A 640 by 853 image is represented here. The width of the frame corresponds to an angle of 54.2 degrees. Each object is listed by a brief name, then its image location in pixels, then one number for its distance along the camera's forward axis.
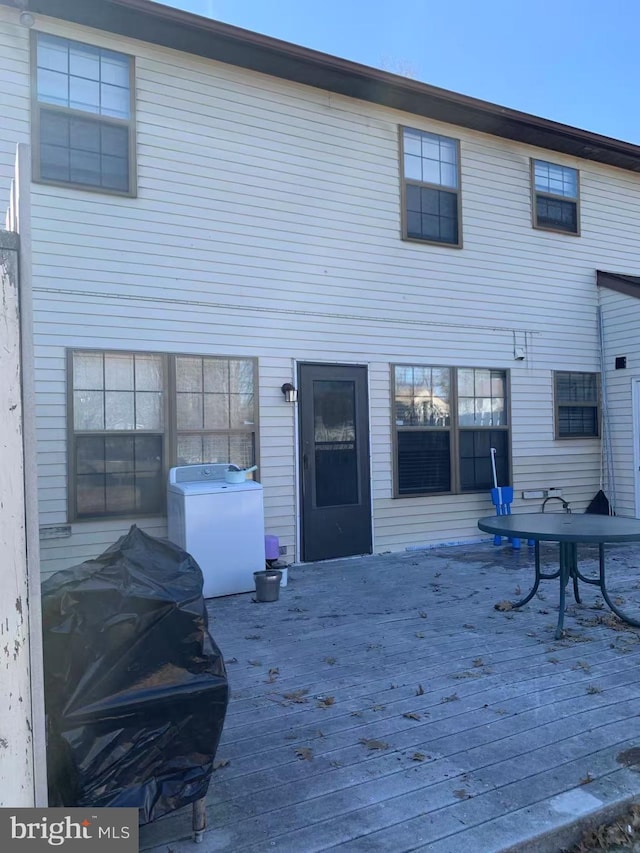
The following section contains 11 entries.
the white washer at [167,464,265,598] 5.09
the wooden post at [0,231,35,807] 1.59
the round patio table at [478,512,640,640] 3.73
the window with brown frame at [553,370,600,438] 8.20
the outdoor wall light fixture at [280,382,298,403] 6.16
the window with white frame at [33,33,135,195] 5.15
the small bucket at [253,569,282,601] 5.03
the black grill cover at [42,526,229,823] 1.81
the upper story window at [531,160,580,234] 7.97
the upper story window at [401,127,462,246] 7.03
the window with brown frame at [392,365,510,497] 7.00
